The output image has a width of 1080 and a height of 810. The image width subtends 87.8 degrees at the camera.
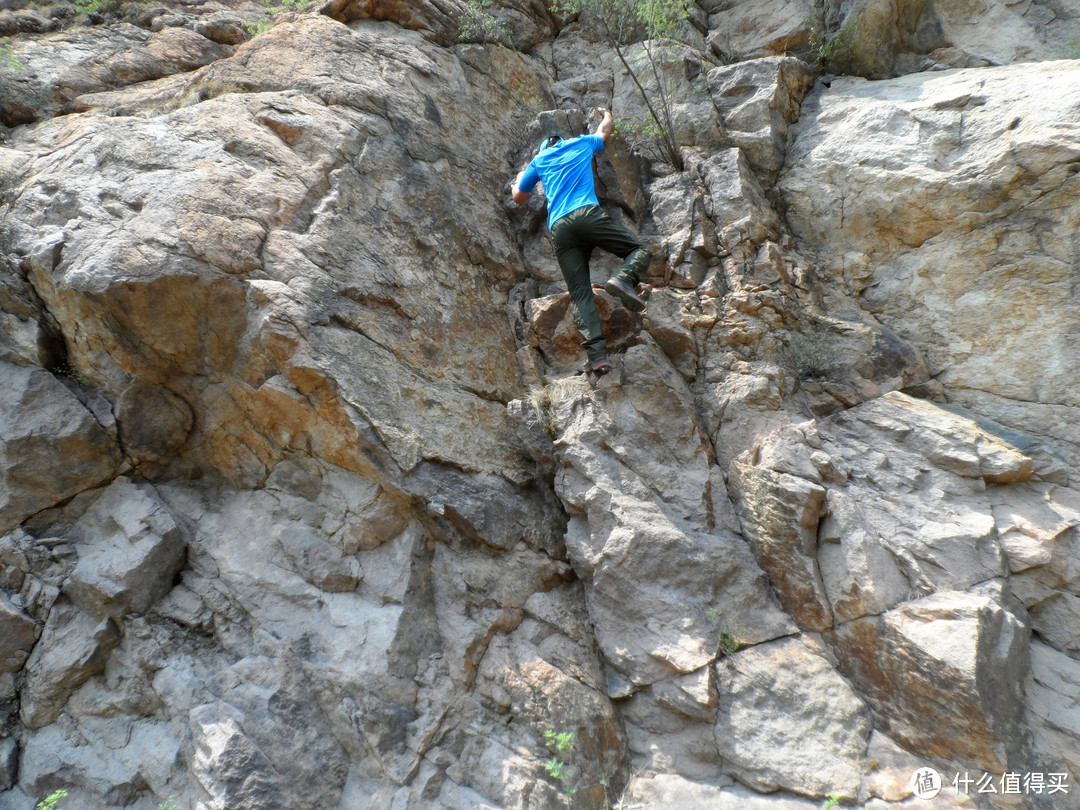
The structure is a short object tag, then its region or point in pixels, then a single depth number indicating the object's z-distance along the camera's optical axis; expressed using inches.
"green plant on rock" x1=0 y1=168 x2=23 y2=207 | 190.5
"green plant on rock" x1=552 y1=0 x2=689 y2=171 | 263.9
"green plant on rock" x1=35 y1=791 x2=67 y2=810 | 146.8
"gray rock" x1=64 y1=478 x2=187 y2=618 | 170.9
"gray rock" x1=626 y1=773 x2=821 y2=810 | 151.5
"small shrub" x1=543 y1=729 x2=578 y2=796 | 153.5
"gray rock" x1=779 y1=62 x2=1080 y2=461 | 197.5
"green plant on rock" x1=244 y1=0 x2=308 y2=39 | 295.4
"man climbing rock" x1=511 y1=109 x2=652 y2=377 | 196.5
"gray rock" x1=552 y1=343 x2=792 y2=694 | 173.3
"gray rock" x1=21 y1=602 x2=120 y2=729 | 163.5
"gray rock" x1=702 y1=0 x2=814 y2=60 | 301.4
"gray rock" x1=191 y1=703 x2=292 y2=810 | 144.8
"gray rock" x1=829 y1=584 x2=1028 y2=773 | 145.7
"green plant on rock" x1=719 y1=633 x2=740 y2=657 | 170.8
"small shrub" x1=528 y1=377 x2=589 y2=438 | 201.2
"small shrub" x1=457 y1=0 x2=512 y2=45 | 291.0
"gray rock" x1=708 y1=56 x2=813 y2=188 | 255.0
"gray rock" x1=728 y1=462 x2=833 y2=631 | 172.9
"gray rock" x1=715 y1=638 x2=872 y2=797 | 153.3
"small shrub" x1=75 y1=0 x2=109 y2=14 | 296.4
